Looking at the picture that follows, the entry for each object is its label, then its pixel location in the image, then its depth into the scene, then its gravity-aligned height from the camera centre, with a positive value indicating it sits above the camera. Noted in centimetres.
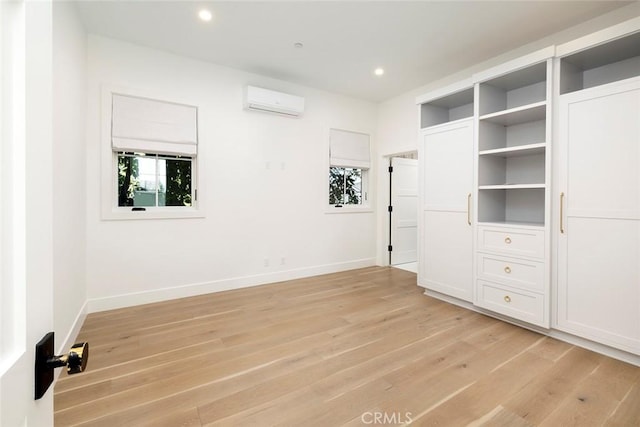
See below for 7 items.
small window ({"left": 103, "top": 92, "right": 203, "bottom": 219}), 327 +60
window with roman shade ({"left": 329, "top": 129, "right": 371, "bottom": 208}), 493 +76
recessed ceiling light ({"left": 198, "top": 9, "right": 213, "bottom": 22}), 280 +189
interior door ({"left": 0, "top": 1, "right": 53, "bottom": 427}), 47 +1
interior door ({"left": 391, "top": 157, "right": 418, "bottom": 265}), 548 +0
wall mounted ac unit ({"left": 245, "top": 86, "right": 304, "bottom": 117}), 394 +151
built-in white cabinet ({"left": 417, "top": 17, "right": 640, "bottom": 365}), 224 +16
